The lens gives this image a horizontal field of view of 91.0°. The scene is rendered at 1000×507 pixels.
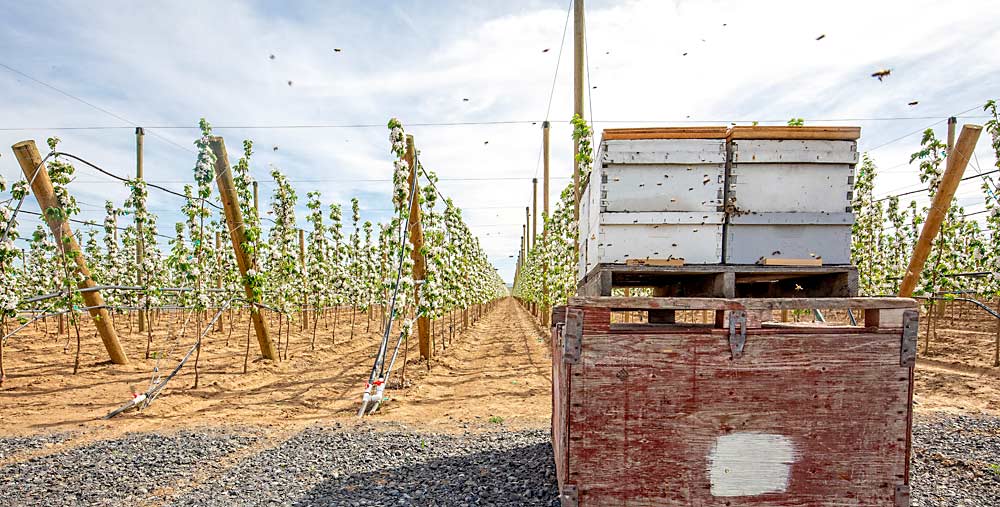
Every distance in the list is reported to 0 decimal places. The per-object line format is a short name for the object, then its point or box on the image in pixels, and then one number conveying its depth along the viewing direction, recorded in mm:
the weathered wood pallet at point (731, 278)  3221
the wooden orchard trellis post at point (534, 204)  26838
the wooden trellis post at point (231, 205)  9906
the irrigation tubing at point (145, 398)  7359
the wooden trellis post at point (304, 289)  15792
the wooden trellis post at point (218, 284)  17198
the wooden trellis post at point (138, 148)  15062
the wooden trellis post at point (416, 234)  9117
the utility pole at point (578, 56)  10445
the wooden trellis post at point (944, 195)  7102
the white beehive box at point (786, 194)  3270
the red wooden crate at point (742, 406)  2951
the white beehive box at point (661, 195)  3303
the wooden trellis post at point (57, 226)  8672
